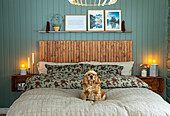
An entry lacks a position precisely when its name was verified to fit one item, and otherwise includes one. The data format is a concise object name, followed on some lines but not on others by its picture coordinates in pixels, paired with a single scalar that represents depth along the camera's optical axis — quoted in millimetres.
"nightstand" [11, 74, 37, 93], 3549
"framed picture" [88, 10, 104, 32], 3684
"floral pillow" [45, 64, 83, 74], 3180
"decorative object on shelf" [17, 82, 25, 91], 3539
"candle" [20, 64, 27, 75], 3583
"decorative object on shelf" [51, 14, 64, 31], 3711
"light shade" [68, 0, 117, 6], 3660
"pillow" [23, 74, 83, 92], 2432
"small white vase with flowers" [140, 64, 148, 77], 3527
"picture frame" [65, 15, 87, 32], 3684
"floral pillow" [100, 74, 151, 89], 2453
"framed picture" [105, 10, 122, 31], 3684
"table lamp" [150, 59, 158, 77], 3512
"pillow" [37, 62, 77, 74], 3490
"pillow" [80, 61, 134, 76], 3477
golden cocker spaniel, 1918
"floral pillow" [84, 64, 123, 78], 3129
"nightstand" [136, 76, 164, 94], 3479
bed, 1553
